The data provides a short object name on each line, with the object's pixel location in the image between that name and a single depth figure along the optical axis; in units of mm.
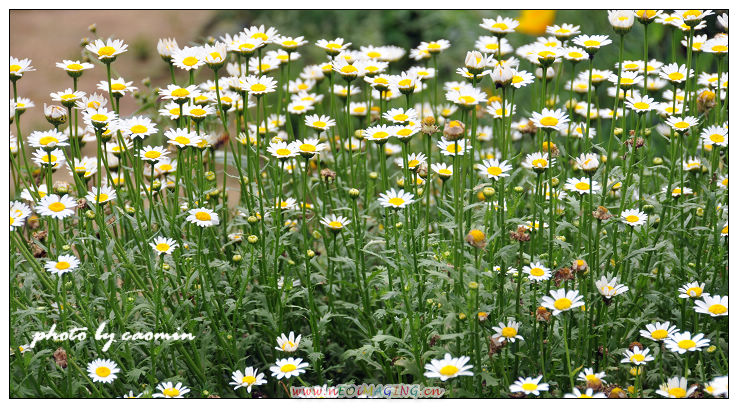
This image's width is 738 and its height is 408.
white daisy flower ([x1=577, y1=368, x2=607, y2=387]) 4178
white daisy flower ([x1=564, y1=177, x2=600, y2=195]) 4695
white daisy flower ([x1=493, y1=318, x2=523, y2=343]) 4410
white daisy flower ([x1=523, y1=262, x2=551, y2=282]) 4453
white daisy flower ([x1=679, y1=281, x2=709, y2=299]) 4762
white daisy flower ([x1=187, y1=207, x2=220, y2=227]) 4625
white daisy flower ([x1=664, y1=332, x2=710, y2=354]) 4359
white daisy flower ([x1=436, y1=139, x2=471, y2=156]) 4663
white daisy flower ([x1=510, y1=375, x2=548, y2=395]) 4238
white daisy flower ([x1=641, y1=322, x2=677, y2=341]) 4434
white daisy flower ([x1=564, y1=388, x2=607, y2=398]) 4059
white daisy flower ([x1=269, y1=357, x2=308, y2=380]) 4516
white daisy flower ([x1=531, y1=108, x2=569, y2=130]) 4551
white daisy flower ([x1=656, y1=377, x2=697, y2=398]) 4168
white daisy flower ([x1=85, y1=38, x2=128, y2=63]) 4836
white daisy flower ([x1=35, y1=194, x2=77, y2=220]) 4383
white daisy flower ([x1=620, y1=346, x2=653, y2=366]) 4461
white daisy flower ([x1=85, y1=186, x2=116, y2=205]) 4812
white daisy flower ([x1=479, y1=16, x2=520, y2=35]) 5422
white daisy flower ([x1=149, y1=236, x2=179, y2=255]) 4809
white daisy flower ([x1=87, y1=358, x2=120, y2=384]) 4531
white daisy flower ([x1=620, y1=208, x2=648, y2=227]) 4746
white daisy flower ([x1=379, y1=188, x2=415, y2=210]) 4482
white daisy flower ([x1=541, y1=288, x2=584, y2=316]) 4367
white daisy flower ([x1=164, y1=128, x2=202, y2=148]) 4852
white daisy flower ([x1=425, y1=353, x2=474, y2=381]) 4113
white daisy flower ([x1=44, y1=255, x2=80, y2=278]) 4475
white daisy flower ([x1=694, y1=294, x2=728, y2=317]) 4590
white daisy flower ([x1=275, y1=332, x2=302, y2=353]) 4664
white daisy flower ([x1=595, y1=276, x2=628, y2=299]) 4461
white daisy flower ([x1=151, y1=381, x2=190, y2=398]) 4434
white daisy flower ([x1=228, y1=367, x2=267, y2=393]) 4621
